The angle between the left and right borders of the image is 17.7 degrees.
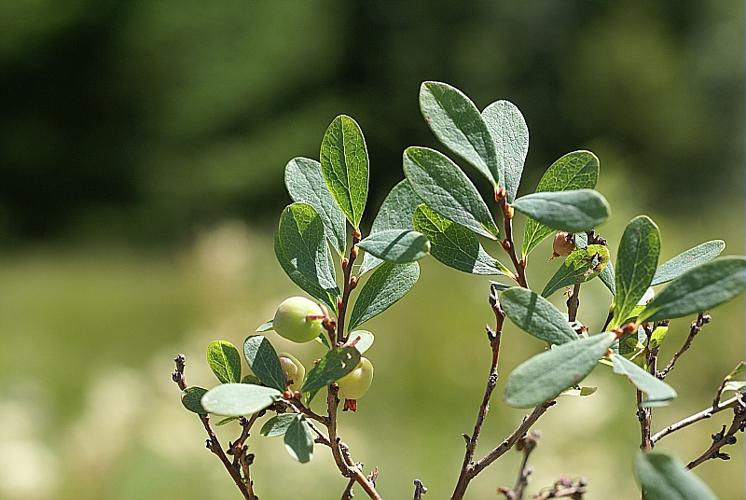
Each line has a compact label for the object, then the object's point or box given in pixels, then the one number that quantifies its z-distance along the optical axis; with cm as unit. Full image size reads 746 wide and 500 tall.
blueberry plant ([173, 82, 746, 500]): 39
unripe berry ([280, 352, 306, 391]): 43
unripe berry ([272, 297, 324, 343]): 41
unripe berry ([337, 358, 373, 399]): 42
